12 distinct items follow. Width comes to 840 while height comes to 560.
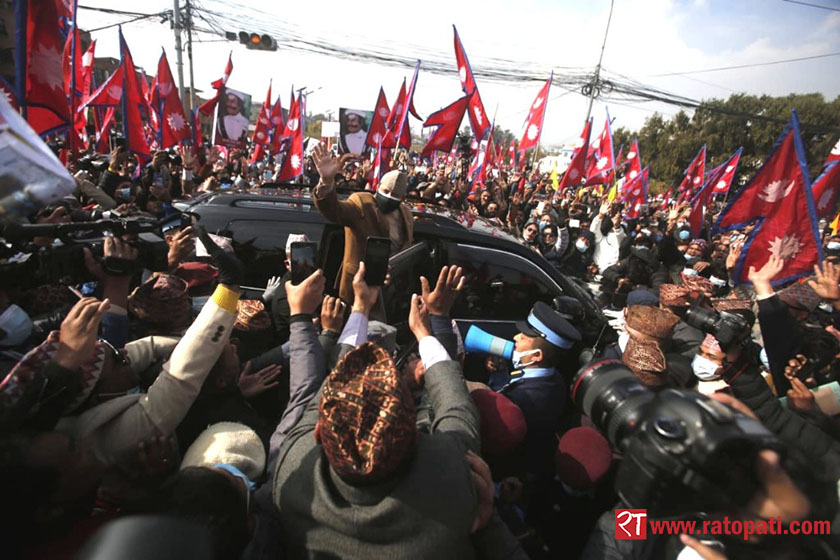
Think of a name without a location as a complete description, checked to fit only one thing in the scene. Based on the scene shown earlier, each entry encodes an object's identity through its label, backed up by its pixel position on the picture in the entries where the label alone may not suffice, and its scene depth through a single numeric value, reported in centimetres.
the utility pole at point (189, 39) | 1281
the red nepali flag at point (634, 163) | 977
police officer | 195
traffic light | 1217
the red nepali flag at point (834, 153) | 489
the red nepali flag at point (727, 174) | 926
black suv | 327
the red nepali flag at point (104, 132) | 745
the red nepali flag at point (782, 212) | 272
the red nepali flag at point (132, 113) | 529
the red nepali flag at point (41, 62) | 284
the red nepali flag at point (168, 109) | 728
